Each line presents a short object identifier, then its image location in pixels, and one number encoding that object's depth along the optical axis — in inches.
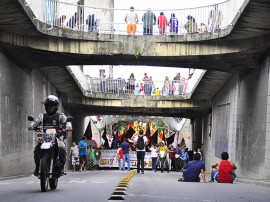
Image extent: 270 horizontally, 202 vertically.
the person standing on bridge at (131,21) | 1011.3
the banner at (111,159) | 1624.0
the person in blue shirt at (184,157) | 1380.9
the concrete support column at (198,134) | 1750.7
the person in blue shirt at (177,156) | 1393.9
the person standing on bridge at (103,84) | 1476.4
